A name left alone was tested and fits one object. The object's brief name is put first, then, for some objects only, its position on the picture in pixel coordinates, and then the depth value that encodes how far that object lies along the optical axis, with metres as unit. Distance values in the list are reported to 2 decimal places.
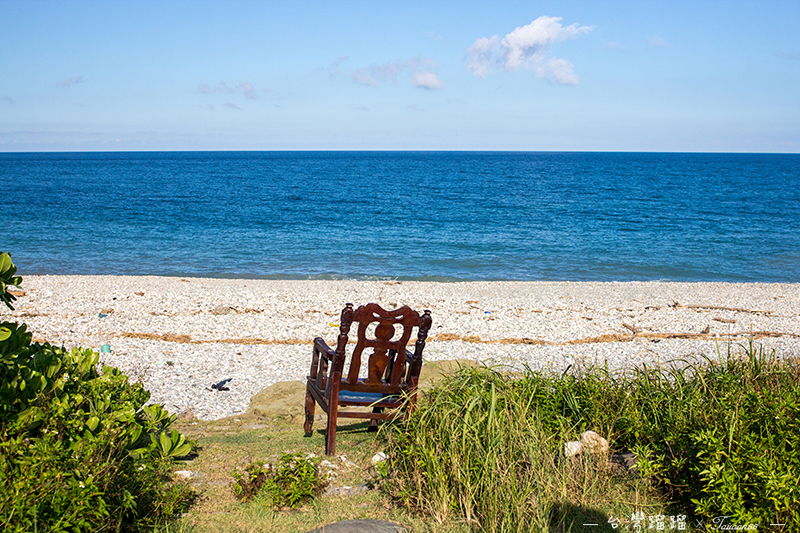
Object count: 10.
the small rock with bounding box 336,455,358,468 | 3.99
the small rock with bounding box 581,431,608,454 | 3.52
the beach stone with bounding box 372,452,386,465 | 3.87
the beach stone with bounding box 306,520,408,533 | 2.88
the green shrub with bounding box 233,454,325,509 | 3.25
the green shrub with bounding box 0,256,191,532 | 2.34
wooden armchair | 4.07
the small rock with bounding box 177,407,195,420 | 5.41
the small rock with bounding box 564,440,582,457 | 3.56
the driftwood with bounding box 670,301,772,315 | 10.91
